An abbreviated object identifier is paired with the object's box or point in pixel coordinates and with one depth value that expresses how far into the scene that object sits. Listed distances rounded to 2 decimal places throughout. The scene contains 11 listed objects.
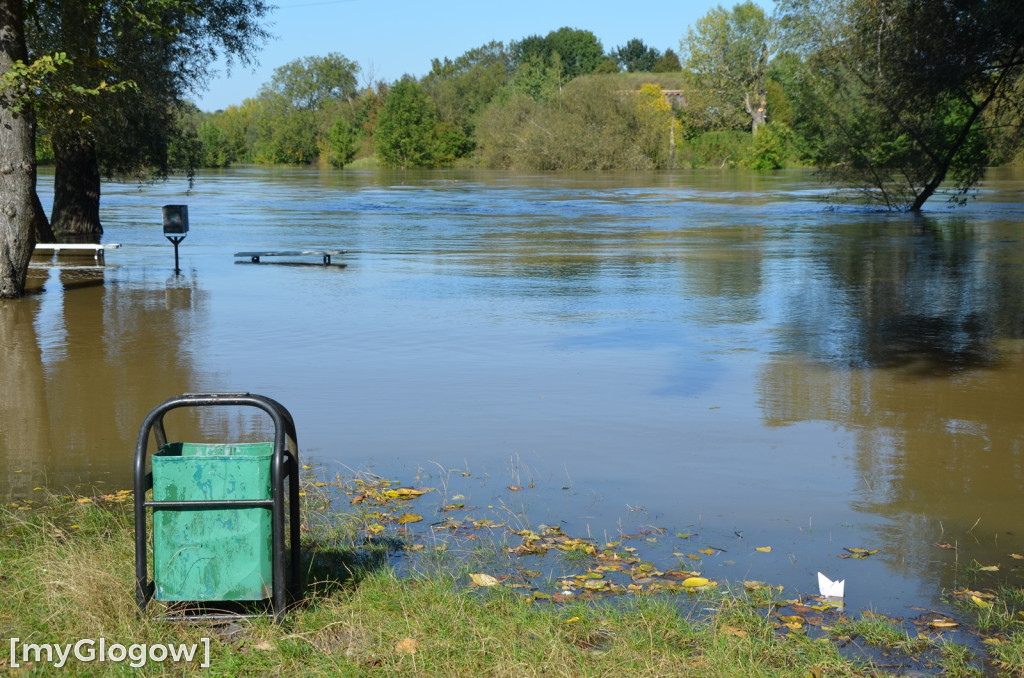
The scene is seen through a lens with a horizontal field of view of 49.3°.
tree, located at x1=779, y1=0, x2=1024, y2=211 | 20.47
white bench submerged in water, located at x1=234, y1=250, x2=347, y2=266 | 20.14
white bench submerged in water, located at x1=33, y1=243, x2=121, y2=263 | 18.62
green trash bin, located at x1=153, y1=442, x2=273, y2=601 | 4.58
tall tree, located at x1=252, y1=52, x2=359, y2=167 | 130.00
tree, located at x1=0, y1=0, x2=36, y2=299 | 14.01
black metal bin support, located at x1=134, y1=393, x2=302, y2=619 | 4.53
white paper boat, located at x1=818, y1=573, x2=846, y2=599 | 5.18
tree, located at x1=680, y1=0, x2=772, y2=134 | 103.88
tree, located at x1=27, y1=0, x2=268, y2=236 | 15.48
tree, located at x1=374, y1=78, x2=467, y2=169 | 108.25
